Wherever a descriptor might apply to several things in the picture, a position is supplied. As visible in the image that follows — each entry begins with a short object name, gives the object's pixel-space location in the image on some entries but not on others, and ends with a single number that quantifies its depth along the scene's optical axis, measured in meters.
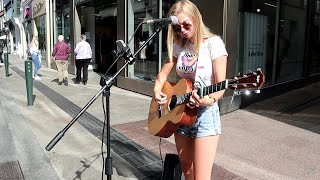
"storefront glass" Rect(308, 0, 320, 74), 7.87
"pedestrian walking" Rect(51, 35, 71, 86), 8.39
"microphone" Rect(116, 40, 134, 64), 1.91
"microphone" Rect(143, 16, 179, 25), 1.76
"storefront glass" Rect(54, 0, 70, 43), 11.49
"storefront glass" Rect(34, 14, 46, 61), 14.67
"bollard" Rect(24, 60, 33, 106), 5.67
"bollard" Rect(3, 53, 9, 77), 10.16
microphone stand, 1.86
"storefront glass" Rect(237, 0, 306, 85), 5.45
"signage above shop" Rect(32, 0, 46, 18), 14.40
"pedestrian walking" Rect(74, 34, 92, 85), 8.30
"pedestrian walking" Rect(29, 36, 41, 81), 9.63
